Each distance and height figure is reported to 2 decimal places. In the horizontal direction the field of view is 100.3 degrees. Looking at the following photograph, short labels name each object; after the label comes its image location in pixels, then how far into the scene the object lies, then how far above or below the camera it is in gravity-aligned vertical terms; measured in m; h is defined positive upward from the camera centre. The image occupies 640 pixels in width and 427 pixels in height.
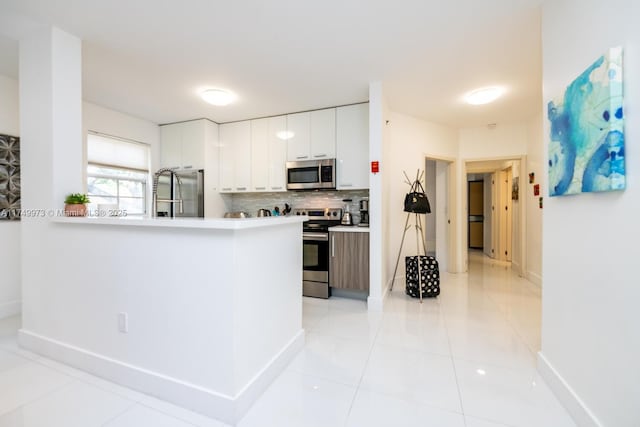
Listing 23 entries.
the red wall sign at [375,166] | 2.93 +0.50
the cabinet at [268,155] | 4.04 +0.88
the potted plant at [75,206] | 2.01 +0.05
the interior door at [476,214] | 7.44 -0.09
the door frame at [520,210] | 4.31 +0.00
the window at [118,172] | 3.55 +0.57
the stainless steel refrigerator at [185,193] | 4.09 +0.30
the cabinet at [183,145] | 4.12 +1.05
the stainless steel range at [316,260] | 3.40 -0.63
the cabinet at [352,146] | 3.56 +0.88
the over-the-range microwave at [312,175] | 3.71 +0.53
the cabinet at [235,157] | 4.23 +0.89
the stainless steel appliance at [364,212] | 3.79 -0.01
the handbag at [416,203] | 3.36 +0.10
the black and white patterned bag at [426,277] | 3.35 -0.83
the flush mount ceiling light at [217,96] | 3.10 +1.37
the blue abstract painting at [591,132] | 1.11 +0.37
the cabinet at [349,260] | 3.19 -0.60
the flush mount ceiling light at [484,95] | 3.11 +1.39
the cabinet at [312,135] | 3.74 +1.10
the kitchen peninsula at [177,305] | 1.38 -0.56
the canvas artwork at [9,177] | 2.76 +0.38
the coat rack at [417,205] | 3.33 +0.08
